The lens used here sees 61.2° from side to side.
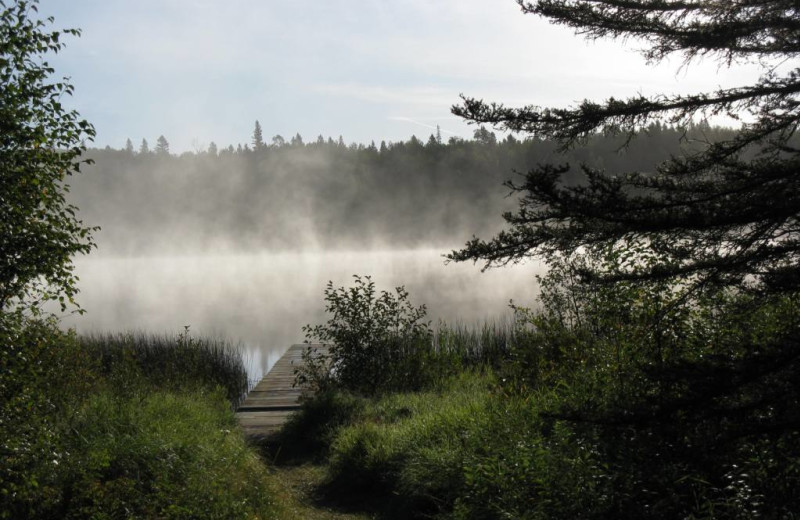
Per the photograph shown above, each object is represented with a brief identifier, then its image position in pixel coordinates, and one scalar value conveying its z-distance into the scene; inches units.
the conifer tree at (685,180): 173.9
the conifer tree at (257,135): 5924.2
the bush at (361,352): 380.8
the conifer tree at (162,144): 6673.2
